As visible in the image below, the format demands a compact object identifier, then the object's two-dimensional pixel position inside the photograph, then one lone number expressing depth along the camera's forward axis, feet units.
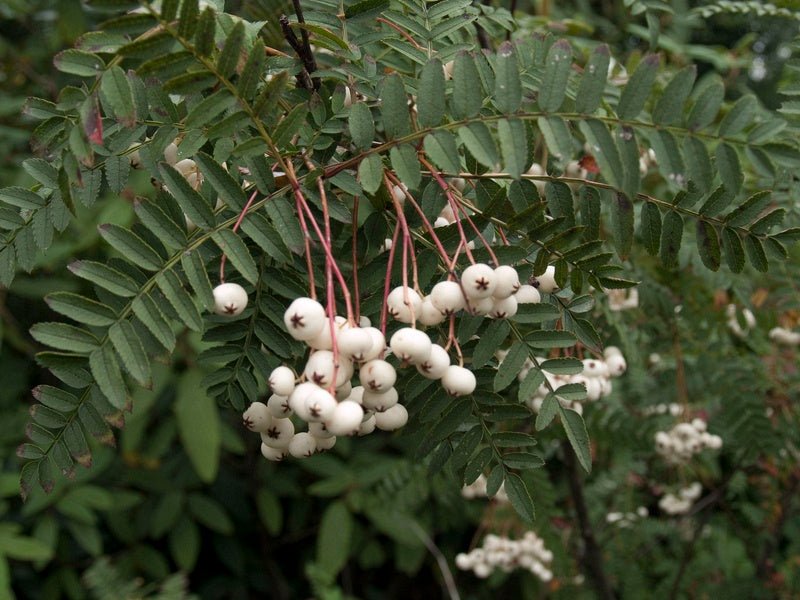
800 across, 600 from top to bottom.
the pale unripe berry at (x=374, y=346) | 0.82
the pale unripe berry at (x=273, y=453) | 0.95
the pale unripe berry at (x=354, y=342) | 0.81
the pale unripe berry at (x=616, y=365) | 1.29
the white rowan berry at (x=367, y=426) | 0.88
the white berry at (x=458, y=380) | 0.88
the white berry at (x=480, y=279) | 0.84
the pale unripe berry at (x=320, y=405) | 0.80
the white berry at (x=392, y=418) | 0.89
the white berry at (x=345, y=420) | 0.82
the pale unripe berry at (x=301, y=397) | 0.81
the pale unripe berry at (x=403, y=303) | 0.85
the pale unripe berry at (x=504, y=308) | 0.88
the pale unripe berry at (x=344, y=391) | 0.86
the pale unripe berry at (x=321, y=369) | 0.83
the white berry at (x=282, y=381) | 0.85
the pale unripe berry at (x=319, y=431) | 0.86
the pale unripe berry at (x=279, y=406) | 0.89
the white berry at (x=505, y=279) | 0.85
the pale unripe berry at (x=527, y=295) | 0.95
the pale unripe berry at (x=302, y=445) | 0.92
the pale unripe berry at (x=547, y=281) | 0.96
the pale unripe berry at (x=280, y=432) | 0.93
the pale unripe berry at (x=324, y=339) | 0.84
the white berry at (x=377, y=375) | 0.82
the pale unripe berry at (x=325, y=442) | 0.90
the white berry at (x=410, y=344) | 0.83
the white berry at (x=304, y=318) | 0.81
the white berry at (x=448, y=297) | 0.85
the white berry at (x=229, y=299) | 0.84
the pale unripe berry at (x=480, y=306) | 0.86
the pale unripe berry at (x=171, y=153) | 0.99
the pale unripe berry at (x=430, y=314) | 0.86
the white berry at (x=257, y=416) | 0.92
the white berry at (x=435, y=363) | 0.85
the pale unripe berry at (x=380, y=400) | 0.86
